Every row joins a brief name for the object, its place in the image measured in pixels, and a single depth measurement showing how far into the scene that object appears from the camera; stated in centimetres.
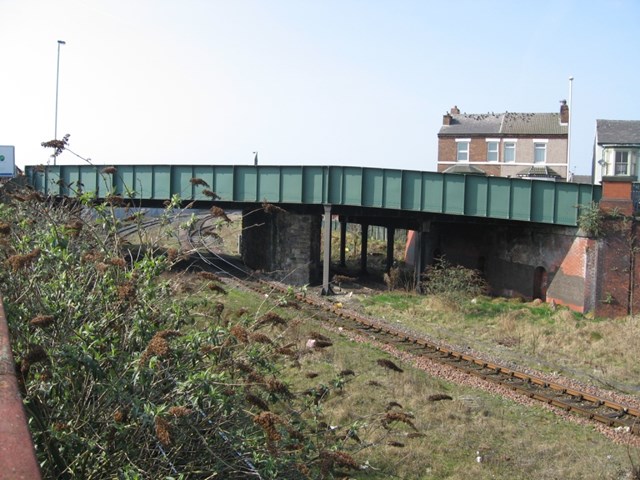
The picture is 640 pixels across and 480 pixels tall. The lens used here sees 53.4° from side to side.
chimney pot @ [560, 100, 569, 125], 4222
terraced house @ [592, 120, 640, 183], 2805
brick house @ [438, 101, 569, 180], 4166
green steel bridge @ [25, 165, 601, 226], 2423
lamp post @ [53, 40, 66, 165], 3758
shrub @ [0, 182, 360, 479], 492
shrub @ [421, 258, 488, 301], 2291
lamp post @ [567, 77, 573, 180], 3794
